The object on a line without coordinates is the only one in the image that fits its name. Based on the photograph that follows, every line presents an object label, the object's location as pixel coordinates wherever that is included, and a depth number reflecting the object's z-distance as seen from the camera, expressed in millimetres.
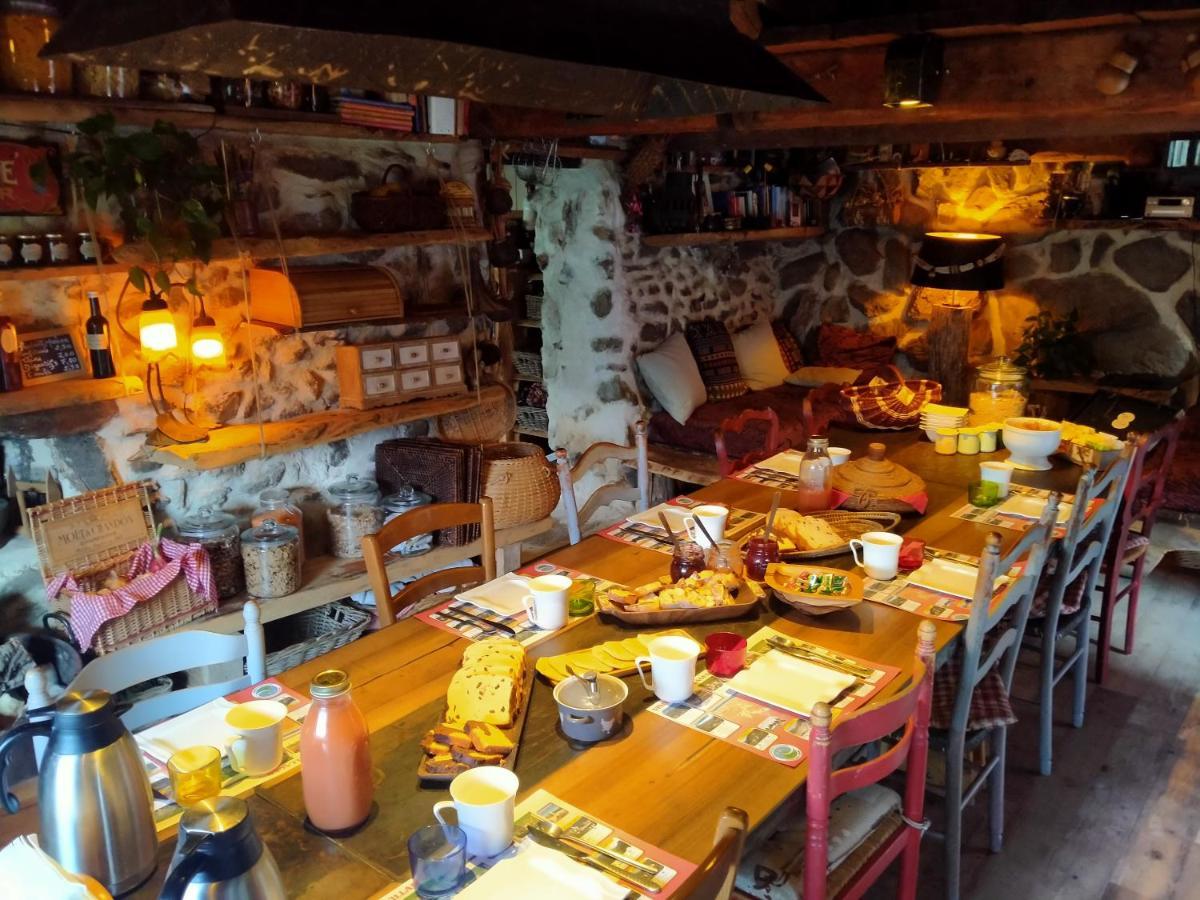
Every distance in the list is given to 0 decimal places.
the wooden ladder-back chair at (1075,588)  2623
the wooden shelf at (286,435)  2955
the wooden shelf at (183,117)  2445
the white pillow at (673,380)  4902
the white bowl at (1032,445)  3182
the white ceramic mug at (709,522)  2430
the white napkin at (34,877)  1048
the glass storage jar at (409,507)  3436
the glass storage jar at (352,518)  3346
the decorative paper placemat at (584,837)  1300
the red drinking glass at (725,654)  1867
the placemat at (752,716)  1629
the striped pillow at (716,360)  5137
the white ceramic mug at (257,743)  1550
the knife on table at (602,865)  1295
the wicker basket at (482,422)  3803
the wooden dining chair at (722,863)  1095
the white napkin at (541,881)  1266
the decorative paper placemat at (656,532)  2574
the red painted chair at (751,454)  3406
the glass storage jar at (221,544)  3012
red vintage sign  2494
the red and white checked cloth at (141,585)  2715
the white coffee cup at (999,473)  2943
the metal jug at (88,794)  1269
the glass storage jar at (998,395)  3623
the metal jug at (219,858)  1069
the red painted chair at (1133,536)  3348
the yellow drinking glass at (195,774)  1336
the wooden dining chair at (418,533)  2264
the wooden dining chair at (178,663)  1793
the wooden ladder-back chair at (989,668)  2014
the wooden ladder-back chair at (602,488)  2953
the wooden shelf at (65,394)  2578
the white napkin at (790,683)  1767
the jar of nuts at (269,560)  3031
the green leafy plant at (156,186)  2525
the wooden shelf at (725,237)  4824
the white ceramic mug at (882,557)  2324
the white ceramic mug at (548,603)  2043
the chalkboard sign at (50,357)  2648
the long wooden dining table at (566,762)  1387
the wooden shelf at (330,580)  3014
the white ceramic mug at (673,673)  1744
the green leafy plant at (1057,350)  4977
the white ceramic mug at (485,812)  1340
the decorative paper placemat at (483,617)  2038
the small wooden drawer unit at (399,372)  3371
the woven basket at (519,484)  3580
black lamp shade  4758
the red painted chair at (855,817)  1476
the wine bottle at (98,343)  2734
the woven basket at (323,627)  3336
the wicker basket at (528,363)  5789
